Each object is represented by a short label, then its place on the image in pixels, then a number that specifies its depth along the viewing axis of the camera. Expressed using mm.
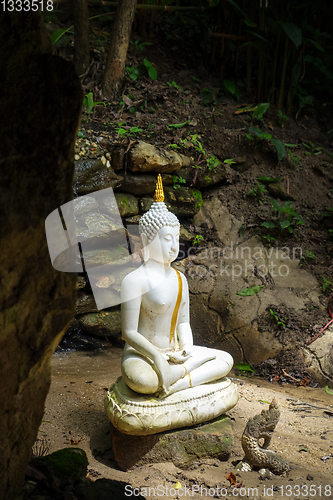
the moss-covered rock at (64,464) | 1691
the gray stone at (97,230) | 5145
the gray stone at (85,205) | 5137
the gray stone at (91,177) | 5121
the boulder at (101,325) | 4984
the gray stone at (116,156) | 5387
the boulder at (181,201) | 5590
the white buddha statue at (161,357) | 2678
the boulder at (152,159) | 5406
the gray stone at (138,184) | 5469
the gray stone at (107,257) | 5184
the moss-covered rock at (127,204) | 5449
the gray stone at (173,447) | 2699
